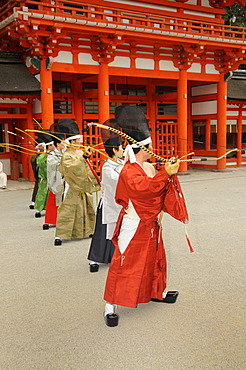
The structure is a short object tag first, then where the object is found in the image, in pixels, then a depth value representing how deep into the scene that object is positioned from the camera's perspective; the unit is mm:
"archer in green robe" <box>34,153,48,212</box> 7605
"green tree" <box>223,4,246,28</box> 25281
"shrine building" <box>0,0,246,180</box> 11156
